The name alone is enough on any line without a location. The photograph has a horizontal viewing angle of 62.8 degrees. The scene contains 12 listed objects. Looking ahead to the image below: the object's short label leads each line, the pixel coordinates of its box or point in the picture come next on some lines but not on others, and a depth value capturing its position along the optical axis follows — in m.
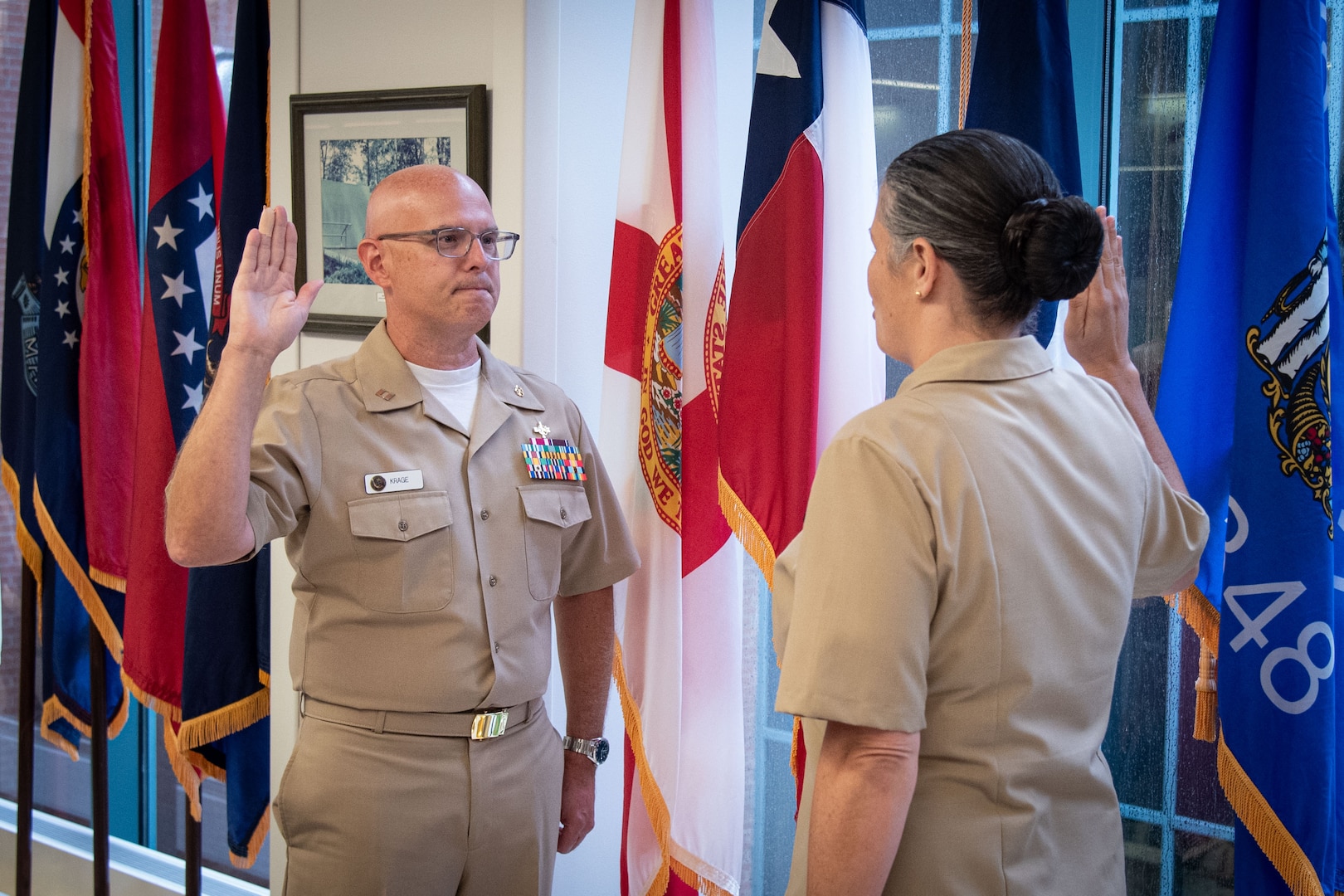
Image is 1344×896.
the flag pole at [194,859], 2.91
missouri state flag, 2.97
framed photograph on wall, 2.45
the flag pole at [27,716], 3.21
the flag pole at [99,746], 3.07
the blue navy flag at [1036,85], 1.89
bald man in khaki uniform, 1.83
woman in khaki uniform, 1.12
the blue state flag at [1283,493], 1.71
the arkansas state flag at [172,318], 2.67
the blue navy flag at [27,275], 3.08
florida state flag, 2.25
